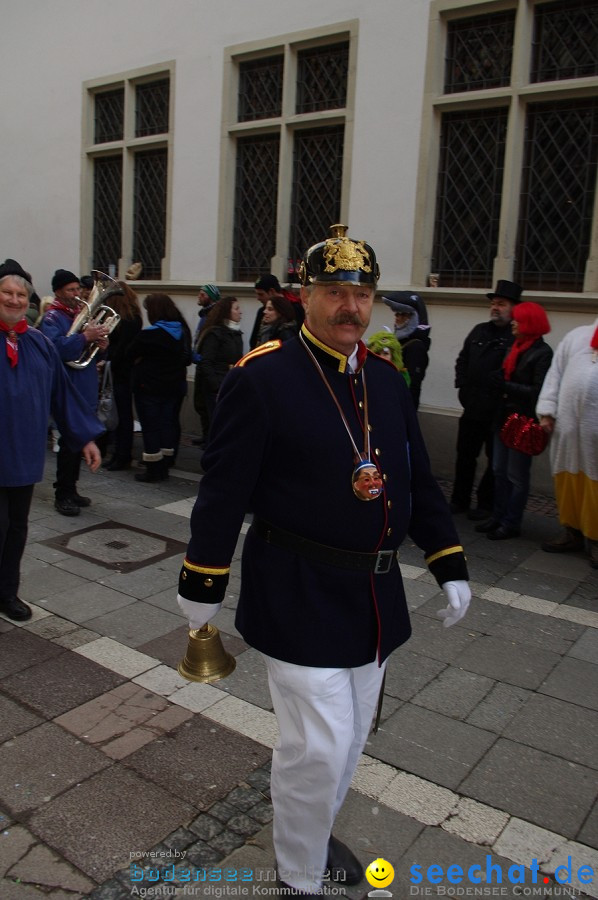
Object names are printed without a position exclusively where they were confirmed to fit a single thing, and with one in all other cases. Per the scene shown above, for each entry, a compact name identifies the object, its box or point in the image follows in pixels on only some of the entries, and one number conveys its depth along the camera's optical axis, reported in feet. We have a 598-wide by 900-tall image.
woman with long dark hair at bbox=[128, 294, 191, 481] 25.70
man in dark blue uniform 7.46
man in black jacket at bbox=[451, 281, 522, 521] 20.97
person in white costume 18.19
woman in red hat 19.81
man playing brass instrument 21.06
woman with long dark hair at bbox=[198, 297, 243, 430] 25.14
